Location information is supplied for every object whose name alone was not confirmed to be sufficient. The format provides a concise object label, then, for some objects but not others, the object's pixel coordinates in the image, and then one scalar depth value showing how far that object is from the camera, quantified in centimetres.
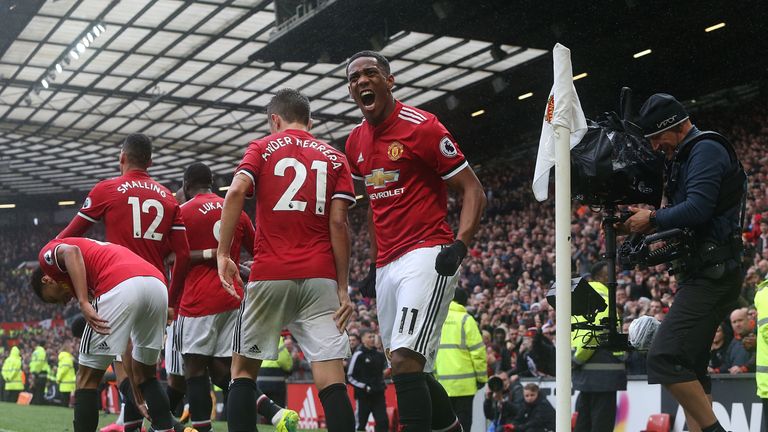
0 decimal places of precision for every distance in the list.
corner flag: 373
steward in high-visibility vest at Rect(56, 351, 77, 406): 2477
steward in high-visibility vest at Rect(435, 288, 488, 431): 973
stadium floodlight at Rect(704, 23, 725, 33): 2034
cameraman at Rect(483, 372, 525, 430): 1123
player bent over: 591
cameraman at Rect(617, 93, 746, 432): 480
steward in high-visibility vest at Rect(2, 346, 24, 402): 2736
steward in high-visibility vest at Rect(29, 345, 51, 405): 2828
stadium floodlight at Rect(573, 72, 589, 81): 2330
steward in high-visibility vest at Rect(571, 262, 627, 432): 798
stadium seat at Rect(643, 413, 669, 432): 917
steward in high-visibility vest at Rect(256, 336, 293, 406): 1355
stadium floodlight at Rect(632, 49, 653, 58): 2192
